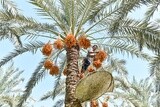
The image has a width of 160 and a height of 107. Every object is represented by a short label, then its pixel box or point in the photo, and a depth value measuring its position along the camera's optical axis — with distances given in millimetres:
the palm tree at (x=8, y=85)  19375
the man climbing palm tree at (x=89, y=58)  11291
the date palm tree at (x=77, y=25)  10523
